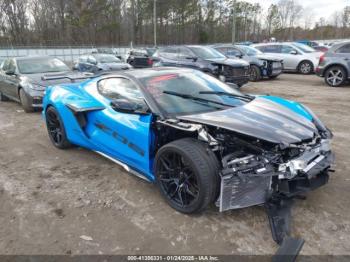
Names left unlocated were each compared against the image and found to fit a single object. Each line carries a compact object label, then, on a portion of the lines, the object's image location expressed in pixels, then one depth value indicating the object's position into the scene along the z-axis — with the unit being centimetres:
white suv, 1488
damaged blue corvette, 275
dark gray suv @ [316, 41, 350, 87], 1063
